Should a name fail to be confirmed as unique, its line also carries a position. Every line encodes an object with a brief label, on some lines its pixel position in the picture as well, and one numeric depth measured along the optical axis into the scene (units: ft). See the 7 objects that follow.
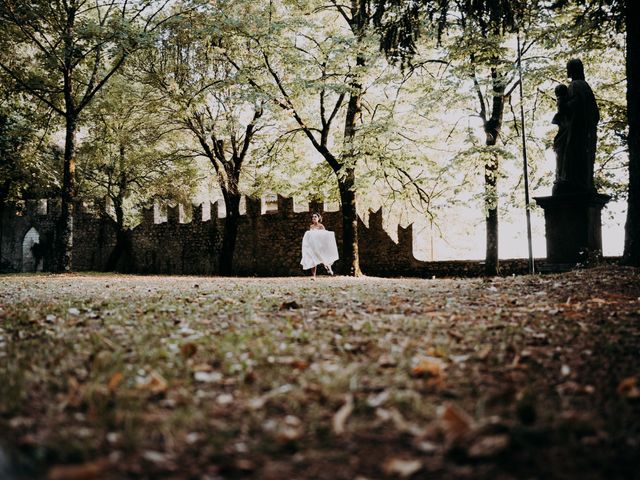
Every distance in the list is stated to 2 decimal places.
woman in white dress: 50.37
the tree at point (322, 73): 47.16
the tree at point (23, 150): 65.31
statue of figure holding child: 31.91
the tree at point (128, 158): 63.21
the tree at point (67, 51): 50.24
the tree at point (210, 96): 54.44
